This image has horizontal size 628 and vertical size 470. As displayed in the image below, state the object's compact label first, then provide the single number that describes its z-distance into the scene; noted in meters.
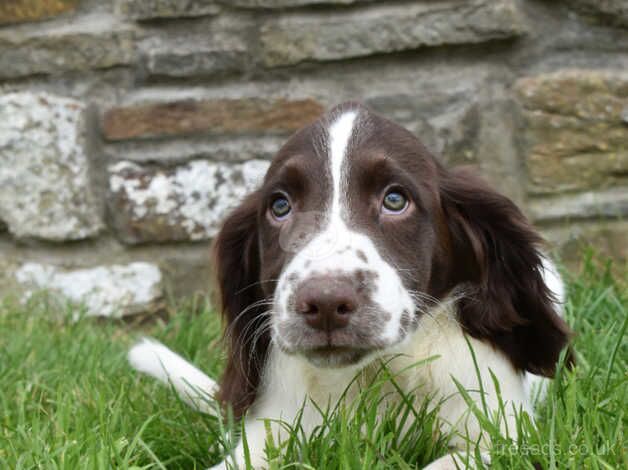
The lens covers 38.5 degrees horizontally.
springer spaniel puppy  1.79
